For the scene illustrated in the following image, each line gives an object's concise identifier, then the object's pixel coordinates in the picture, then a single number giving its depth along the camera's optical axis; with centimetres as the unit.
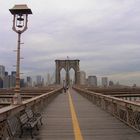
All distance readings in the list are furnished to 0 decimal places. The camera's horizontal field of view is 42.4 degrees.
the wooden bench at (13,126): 514
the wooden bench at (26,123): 553
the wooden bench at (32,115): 640
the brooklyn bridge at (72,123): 533
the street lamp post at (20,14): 738
